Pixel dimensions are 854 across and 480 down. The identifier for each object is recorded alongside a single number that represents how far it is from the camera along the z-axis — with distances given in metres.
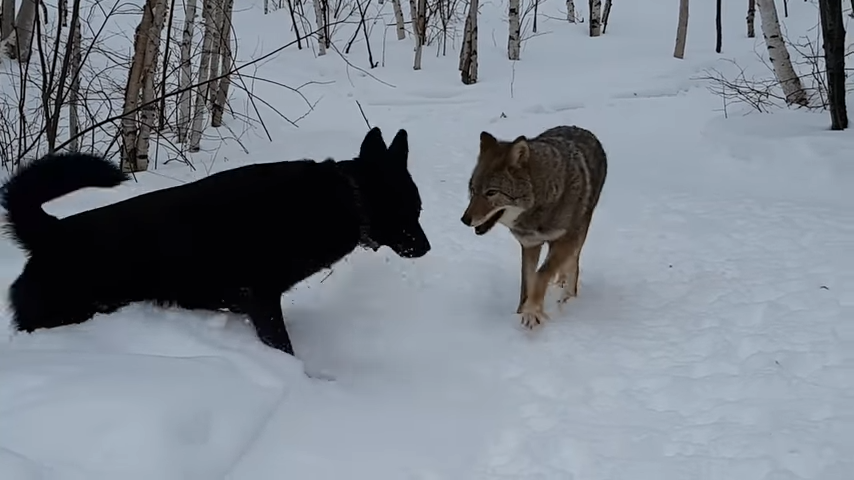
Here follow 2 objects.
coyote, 4.07
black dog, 3.18
